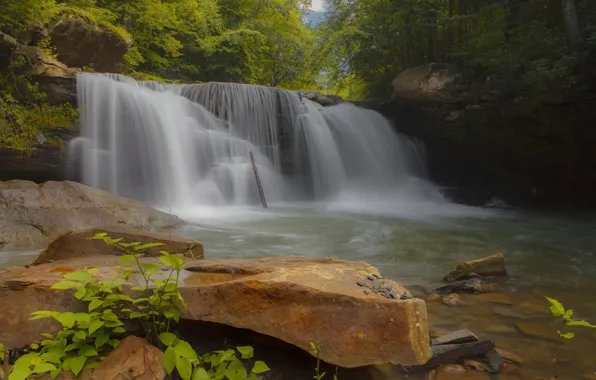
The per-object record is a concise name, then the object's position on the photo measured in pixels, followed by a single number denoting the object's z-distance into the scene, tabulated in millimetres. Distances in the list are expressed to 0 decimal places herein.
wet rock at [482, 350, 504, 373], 2888
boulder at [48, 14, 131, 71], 11320
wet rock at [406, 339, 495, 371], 2828
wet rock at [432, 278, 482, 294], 4566
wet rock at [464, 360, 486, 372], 2854
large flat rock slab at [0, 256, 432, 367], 2131
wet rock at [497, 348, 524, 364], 3038
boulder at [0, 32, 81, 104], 8914
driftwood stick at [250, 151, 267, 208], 10734
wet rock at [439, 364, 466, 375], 2775
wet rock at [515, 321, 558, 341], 3471
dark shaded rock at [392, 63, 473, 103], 11914
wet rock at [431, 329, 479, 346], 3025
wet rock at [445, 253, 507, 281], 5035
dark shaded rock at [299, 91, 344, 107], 14416
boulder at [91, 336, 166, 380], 1934
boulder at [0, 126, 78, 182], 8984
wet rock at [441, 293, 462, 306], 4188
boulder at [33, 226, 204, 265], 3602
